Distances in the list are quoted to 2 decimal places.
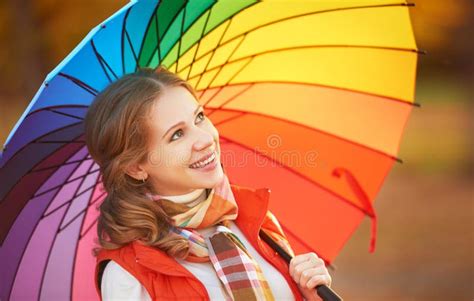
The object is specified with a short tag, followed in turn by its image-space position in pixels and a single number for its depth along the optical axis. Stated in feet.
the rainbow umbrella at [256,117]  17.90
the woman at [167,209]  16.14
